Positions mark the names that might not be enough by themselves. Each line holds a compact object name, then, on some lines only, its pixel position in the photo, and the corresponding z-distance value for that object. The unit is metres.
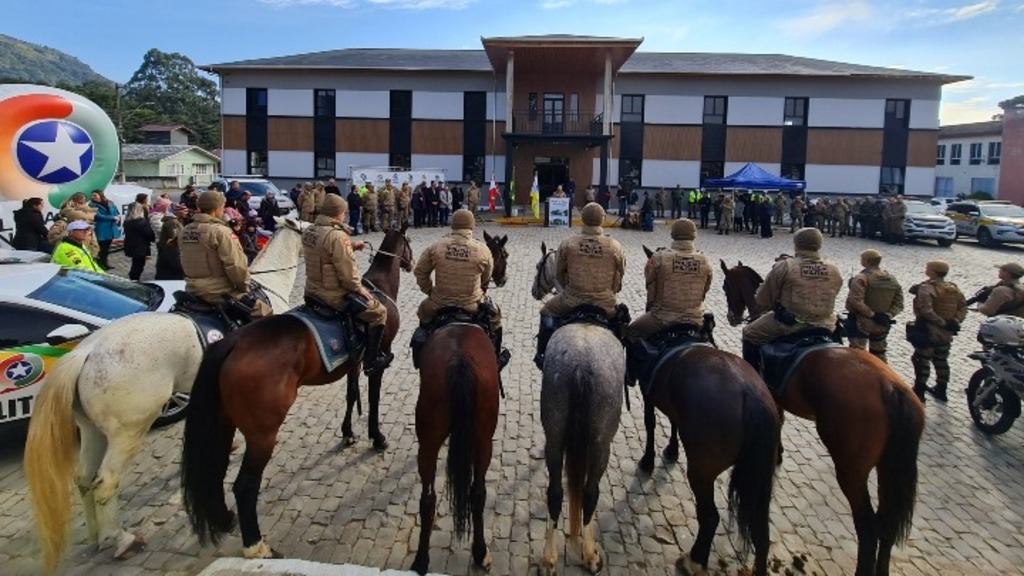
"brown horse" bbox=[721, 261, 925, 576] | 4.31
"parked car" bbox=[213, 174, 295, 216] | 23.75
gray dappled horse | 4.53
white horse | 4.28
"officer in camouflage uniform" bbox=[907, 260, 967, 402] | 7.62
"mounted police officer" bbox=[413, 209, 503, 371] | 5.38
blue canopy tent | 26.55
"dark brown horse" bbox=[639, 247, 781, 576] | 4.21
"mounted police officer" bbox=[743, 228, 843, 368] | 5.24
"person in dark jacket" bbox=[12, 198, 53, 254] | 11.91
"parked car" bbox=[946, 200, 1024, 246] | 23.56
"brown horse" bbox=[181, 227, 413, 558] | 4.52
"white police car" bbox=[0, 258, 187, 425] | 5.51
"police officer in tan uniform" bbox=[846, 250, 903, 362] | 7.34
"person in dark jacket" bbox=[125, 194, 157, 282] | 12.74
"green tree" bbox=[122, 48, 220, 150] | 76.56
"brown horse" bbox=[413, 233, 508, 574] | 4.38
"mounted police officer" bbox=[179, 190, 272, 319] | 5.52
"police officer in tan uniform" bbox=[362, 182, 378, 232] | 23.33
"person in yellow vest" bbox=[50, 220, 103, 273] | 8.03
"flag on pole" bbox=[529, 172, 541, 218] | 28.45
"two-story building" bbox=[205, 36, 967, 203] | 34.12
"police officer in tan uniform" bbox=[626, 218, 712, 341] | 5.23
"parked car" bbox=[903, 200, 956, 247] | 23.14
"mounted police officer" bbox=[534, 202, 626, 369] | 5.56
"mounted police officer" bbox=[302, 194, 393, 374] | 5.36
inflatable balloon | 13.91
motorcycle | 6.78
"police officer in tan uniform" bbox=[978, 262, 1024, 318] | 7.02
